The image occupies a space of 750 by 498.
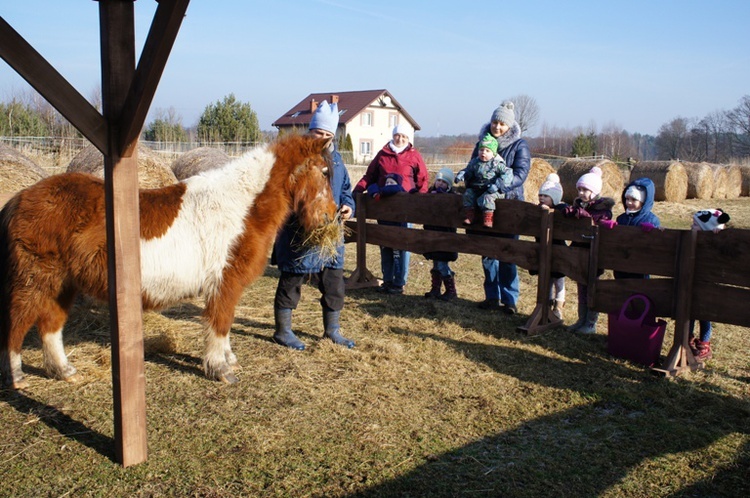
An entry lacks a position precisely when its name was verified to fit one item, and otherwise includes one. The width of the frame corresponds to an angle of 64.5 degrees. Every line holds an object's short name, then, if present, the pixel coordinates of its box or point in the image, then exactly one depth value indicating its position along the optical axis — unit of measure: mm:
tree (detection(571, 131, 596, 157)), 41656
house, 56459
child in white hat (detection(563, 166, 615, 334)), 6062
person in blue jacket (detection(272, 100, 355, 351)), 5285
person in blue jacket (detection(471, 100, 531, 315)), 6727
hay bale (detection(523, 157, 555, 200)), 17375
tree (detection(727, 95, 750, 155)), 58000
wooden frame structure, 2771
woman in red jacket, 7863
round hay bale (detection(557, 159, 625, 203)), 19062
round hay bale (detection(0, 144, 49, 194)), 8828
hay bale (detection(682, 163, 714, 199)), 21672
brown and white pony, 4184
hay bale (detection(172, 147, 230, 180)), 13625
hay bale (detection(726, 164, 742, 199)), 23688
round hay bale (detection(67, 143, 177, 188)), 10070
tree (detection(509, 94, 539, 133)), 74000
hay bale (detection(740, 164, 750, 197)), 24656
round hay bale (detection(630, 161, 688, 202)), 20797
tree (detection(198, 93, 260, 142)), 37238
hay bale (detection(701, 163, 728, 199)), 22625
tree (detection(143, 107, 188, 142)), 30484
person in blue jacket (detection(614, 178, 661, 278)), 5711
